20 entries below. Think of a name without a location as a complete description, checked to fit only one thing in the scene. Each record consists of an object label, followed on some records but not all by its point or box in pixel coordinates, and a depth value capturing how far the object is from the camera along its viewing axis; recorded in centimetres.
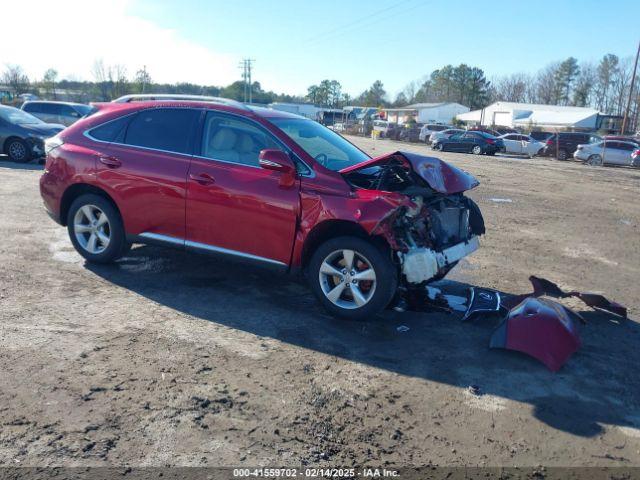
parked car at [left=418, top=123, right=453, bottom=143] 4634
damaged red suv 485
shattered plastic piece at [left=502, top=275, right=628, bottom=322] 537
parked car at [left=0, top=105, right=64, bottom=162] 1498
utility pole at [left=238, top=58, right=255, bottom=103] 8226
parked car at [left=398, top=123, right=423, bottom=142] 4819
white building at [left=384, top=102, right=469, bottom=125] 9388
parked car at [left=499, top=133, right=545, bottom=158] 3488
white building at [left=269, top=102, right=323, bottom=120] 6618
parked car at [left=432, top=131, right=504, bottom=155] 3366
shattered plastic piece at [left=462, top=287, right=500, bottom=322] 513
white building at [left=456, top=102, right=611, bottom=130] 6870
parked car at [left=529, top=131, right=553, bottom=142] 3958
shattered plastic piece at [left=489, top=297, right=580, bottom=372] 431
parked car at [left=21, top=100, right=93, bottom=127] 2198
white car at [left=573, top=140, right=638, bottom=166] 2903
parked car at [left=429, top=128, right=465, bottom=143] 3603
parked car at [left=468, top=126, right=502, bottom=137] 4180
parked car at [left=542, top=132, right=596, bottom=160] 3254
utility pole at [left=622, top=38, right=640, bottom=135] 4238
